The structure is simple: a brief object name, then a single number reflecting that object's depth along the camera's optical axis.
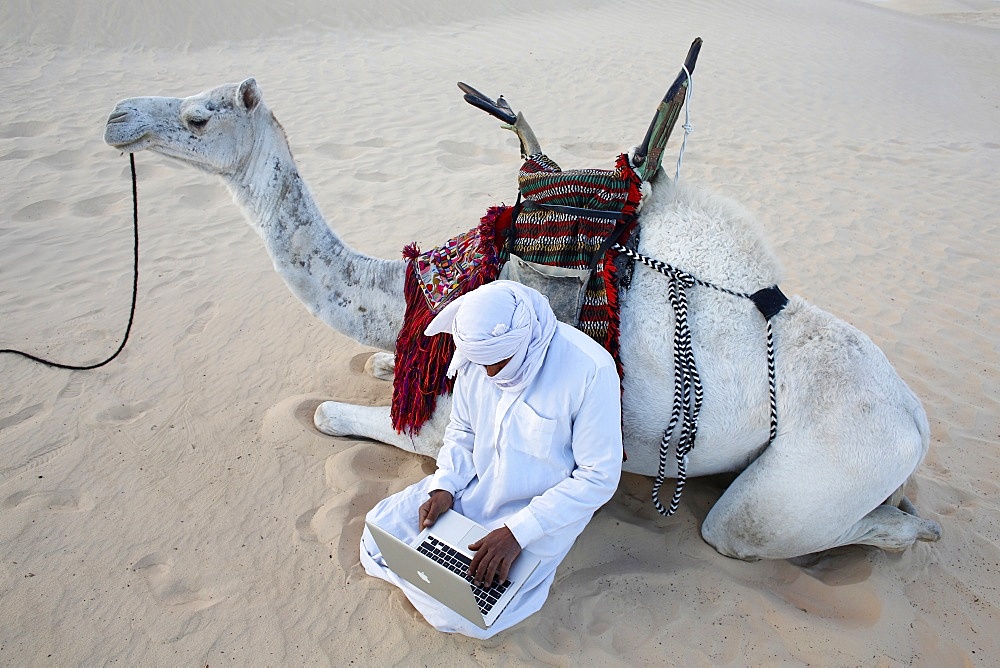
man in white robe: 2.25
